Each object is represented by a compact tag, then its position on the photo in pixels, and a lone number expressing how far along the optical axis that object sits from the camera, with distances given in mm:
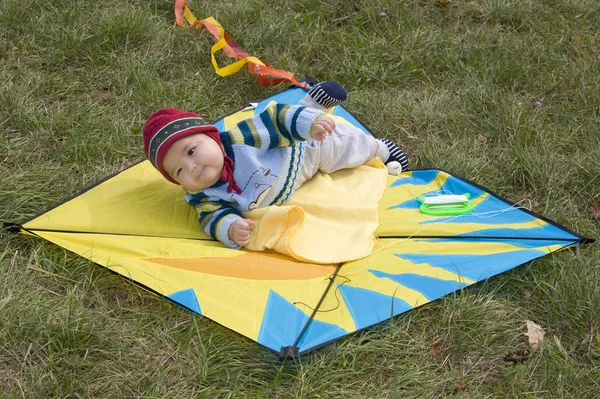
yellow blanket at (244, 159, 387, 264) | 2715
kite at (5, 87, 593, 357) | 2367
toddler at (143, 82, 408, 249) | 2742
